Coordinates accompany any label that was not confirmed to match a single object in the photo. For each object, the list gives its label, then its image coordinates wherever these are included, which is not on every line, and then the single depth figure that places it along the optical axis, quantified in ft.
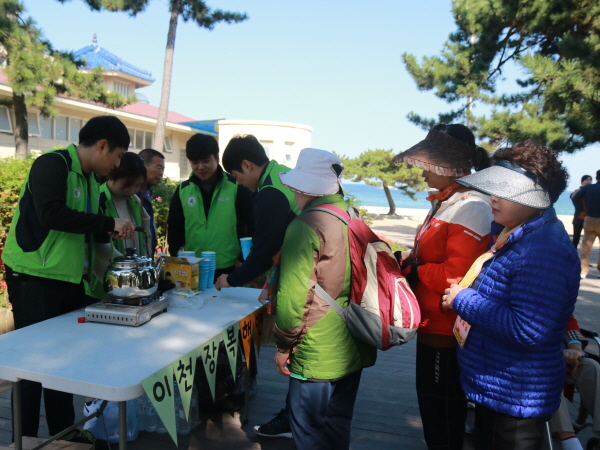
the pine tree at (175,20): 49.98
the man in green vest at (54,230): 7.66
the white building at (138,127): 55.67
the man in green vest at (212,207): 11.57
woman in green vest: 9.12
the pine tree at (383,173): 92.89
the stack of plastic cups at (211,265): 10.66
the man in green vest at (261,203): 8.92
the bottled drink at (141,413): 10.28
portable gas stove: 7.70
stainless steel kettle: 7.70
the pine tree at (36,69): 32.45
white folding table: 5.72
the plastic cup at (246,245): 10.20
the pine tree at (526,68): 21.43
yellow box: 9.87
